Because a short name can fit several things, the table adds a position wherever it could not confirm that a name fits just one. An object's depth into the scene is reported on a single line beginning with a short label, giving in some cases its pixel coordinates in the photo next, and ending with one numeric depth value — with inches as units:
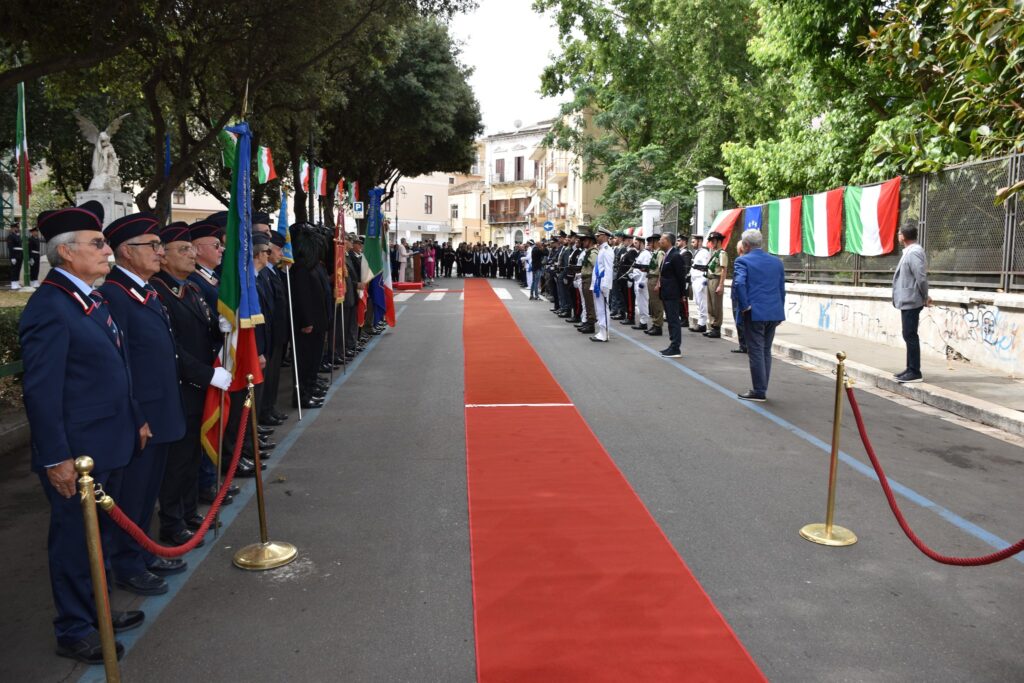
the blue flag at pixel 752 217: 771.3
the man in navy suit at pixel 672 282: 522.5
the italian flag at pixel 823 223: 624.7
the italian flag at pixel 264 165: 459.2
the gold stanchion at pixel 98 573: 104.8
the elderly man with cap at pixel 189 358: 192.9
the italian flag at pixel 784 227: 704.4
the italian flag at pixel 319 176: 601.6
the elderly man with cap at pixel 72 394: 134.9
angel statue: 947.3
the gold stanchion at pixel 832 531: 195.0
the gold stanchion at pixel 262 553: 181.5
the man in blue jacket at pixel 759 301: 360.5
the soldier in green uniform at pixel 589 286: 629.0
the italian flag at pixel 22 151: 646.5
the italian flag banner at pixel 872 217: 551.8
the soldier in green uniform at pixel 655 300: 628.7
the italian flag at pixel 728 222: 789.2
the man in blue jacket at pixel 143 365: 164.9
